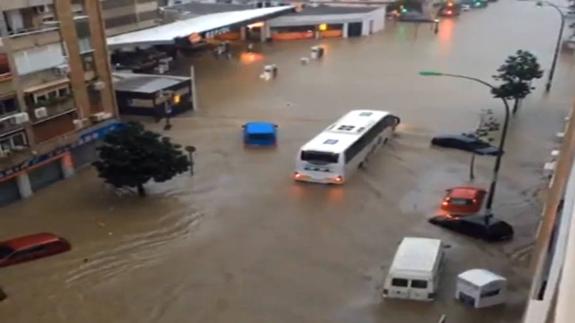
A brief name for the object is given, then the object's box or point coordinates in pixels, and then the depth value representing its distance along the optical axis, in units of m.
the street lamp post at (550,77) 45.05
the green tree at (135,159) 25.75
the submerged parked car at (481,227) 23.16
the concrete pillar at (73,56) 27.43
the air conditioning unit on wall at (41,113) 26.39
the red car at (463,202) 25.53
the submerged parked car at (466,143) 31.97
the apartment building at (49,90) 25.41
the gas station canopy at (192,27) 48.71
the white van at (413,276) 19.25
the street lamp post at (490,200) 23.80
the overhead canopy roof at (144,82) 39.03
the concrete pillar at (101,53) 29.31
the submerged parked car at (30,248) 21.73
